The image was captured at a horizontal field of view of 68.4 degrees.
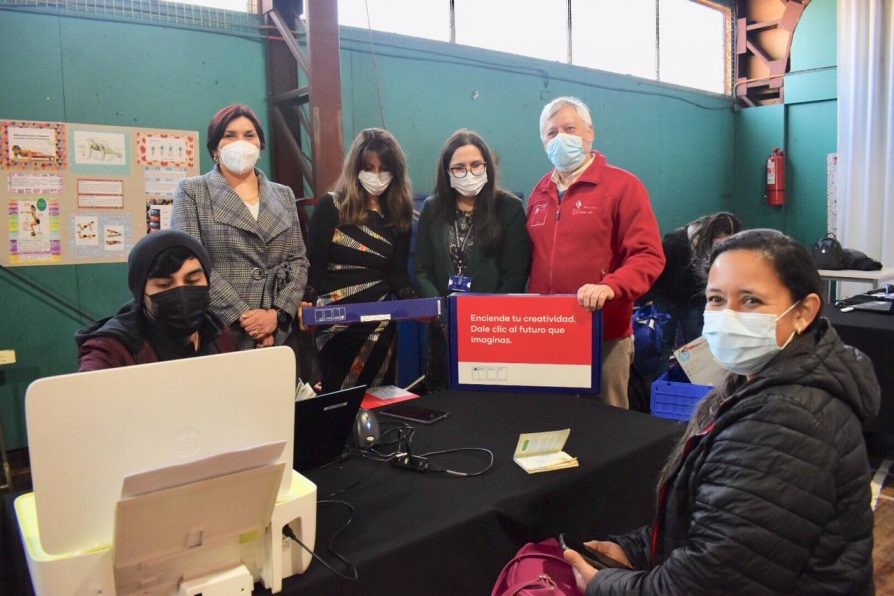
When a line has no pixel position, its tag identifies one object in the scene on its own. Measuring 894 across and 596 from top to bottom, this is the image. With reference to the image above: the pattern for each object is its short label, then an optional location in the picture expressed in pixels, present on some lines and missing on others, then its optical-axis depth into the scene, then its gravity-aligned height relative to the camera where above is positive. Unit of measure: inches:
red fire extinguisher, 260.2 +22.7
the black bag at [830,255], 169.3 -5.8
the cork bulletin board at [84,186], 117.2 +12.3
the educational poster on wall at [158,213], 130.4 +7.3
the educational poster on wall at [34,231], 117.6 +4.0
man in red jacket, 89.4 +1.4
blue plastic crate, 119.4 -29.8
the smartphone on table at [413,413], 69.6 -18.4
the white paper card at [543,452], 56.2 -18.7
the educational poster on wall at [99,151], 122.0 +18.8
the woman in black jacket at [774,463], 36.8 -13.4
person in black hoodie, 59.9 -5.2
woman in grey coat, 85.1 +1.9
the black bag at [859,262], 169.8 -7.9
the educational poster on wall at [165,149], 128.3 +19.9
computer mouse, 59.7 -16.9
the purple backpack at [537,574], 43.0 -22.6
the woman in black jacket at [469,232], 95.3 +1.4
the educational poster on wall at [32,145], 115.0 +19.3
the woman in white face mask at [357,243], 94.7 +0.3
